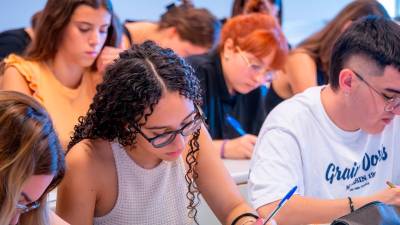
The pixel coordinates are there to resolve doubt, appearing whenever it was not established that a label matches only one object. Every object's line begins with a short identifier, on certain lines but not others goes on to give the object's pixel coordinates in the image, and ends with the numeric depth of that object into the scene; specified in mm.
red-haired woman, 2840
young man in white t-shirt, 1997
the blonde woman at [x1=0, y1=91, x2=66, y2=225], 1569
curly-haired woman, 1822
